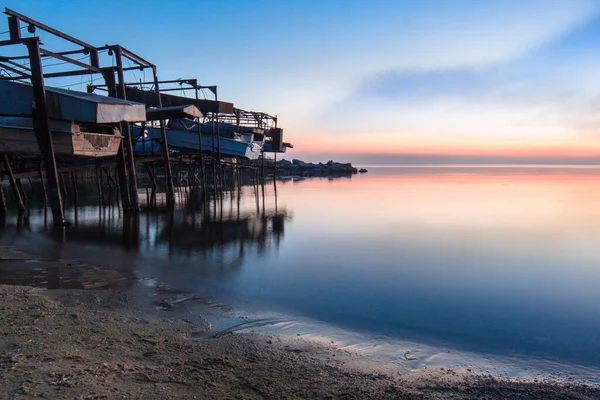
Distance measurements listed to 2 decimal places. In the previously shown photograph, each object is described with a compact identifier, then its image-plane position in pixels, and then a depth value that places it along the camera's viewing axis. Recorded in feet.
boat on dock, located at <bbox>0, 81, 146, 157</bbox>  34.35
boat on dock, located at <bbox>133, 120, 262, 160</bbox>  75.41
